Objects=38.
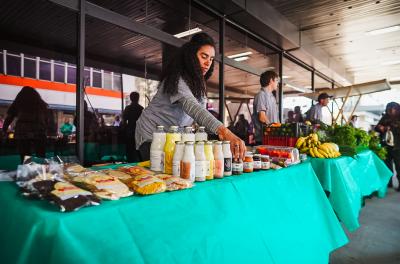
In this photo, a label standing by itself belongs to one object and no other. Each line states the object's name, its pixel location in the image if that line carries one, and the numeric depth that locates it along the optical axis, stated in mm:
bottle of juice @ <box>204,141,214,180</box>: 1206
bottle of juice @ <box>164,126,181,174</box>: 1223
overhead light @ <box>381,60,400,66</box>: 8477
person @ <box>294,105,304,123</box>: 7469
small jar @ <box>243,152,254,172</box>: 1464
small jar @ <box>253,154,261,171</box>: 1545
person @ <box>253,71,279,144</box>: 3064
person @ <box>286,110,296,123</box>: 7554
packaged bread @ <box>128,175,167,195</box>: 942
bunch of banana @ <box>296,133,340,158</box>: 2321
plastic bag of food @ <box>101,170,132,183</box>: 1076
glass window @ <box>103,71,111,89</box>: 5491
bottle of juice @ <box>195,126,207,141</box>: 1430
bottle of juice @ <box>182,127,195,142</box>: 1281
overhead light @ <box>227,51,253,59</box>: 6965
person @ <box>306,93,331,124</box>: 4423
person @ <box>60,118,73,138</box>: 4121
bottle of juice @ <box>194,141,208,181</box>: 1167
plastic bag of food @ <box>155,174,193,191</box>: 1006
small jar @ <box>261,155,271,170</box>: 1578
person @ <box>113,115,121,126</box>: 5562
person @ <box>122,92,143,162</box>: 4785
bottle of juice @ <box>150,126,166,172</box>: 1269
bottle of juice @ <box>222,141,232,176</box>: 1310
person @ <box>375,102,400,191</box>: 4598
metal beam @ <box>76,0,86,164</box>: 2305
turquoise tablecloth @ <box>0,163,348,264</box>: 681
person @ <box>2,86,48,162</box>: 3229
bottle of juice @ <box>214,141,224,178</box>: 1255
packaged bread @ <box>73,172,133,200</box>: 882
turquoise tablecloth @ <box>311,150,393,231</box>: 2043
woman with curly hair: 1471
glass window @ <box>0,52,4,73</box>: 4016
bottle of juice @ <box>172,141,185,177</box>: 1156
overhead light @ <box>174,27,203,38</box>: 3949
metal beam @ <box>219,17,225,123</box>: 3992
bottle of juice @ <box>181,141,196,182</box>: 1124
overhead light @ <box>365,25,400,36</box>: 5568
